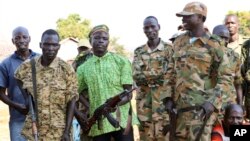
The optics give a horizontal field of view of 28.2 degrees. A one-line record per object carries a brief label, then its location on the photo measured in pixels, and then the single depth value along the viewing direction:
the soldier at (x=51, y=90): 4.76
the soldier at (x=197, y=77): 4.62
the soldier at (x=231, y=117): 5.04
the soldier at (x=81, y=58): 6.56
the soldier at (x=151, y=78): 6.18
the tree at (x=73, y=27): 60.72
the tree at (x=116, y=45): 55.17
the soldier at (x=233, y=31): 6.79
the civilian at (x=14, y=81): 5.52
